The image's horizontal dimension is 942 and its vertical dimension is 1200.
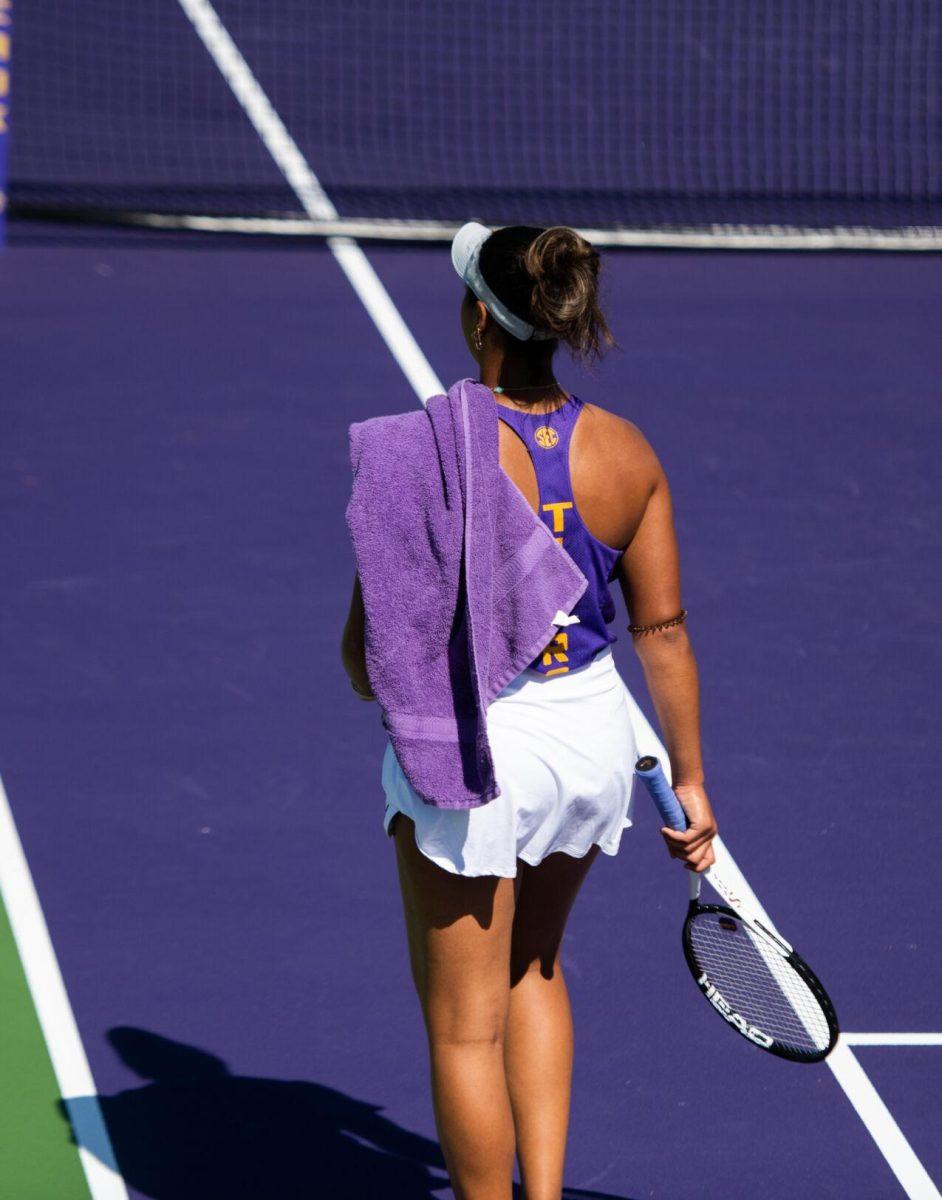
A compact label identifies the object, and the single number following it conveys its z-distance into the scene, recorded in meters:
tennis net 22.91
